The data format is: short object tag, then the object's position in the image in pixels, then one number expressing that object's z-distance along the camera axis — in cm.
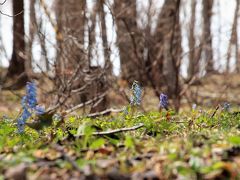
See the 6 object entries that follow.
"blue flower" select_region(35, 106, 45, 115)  317
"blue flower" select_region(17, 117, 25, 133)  343
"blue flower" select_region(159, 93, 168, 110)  434
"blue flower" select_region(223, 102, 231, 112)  511
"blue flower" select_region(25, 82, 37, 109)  310
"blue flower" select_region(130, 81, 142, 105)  429
